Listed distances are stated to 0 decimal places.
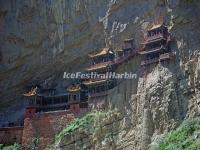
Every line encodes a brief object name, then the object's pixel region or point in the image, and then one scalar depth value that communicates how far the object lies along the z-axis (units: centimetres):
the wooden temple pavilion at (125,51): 3800
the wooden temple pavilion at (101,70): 3875
